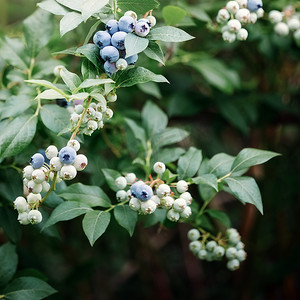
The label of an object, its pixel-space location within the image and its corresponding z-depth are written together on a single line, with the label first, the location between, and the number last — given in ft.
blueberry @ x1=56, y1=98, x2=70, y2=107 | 2.90
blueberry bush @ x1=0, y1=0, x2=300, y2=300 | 2.24
